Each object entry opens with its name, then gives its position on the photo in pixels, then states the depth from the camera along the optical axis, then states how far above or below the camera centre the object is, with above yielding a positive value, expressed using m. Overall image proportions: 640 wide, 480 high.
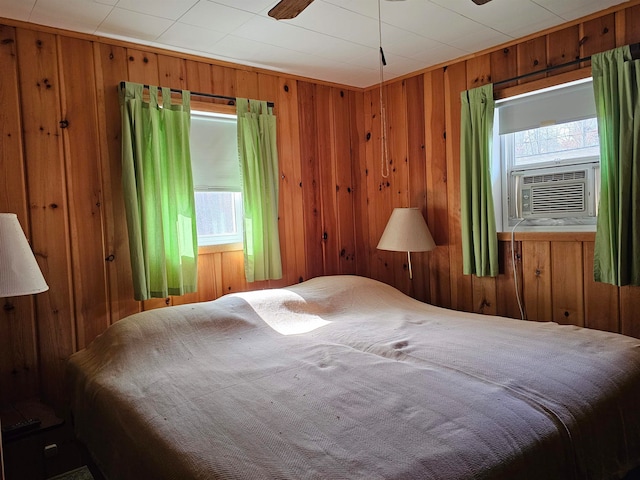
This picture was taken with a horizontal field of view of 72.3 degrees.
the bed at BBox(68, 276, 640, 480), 1.21 -0.62
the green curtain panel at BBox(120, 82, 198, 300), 2.47 +0.22
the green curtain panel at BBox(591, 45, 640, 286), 2.26 +0.23
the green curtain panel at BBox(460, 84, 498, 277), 2.86 +0.20
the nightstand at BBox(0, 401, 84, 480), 1.92 -0.93
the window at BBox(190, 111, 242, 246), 2.94 +0.34
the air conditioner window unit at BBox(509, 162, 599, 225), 2.63 +0.11
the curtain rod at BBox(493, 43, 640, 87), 2.27 +0.84
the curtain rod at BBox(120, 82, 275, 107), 2.74 +0.87
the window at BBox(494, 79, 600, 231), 2.62 +0.33
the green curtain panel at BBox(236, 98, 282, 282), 2.98 +0.26
